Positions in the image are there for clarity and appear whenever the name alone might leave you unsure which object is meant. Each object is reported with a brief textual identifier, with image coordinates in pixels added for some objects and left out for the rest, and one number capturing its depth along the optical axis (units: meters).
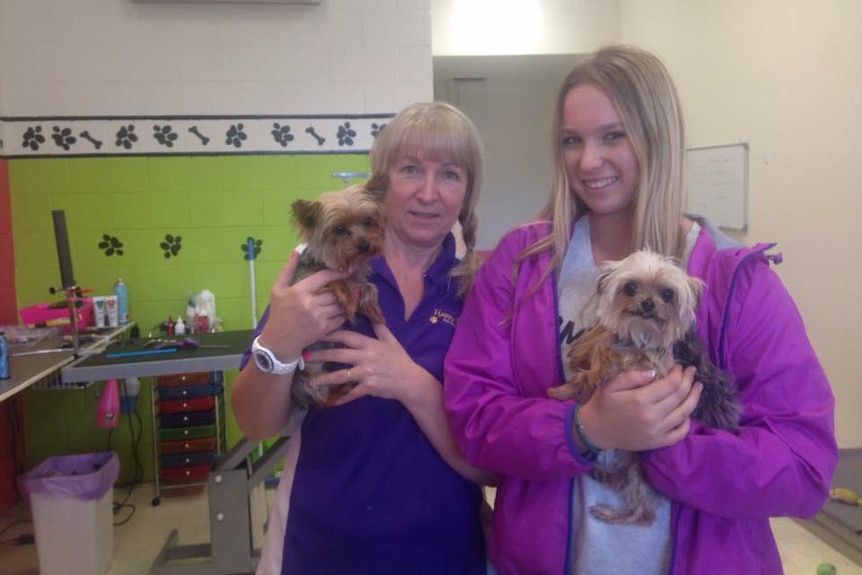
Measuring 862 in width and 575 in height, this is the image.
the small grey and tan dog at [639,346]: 1.20
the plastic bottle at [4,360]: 2.56
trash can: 3.00
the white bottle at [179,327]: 3.81
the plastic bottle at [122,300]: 3.86
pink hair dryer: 3.24
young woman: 1.12
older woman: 1.43
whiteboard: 4.24
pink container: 3.58
